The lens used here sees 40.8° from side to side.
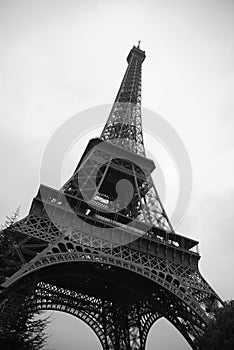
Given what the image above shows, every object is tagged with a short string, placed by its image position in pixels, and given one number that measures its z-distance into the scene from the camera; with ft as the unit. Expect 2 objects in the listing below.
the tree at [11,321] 34.04
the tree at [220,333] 49.73
